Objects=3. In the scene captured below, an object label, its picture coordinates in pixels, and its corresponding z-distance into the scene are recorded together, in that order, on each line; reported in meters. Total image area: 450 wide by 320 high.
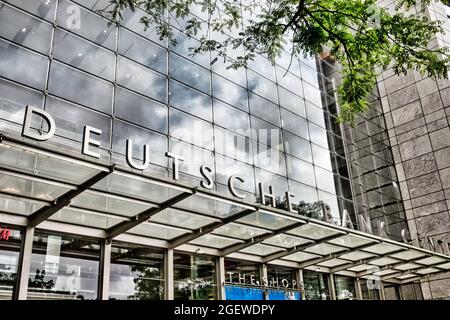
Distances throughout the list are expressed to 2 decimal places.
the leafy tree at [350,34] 6.19
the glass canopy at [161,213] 8.55
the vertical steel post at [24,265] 9.34
